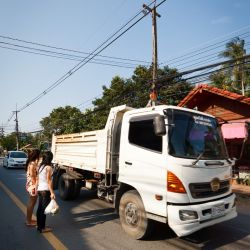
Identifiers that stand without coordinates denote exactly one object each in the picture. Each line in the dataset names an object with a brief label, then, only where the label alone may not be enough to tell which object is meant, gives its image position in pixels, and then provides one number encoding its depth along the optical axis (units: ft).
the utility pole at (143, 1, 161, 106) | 37.78
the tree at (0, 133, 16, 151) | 205.20
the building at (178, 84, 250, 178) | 37.06
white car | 59.53
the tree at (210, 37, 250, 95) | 74.58
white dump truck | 12.78
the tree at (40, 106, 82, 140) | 108.61
